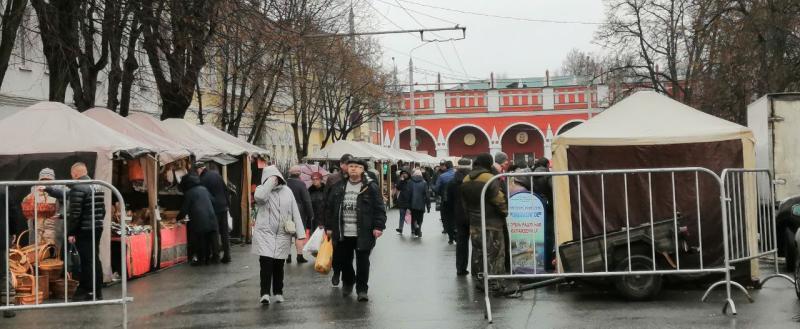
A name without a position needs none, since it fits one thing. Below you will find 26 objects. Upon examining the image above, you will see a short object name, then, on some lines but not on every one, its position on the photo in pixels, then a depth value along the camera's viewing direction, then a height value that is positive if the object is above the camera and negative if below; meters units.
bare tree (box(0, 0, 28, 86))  15.70 +2.62
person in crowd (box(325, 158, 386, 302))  11.70 -0.31
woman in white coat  11.43 -0.35
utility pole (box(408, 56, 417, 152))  56.13 +6.20
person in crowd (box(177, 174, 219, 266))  17.00 -0.36
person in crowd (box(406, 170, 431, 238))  23.56 -0.25
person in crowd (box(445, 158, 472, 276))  13.55 -0.48
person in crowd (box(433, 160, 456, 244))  18.80 -0.12
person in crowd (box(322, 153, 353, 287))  12.28 +0.14
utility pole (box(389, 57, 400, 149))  63.87 +3.47
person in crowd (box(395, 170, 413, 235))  23.84 -0.17
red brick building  72.94 +5.44
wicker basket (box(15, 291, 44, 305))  11.38 -1.14
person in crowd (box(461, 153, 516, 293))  11.48 -0.31
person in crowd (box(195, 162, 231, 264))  18.02 -0.05
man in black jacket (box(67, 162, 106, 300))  11.52 -0.33
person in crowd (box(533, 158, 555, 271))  12.88 -0.31
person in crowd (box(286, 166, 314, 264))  16.70 -0.01
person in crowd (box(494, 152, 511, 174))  15.56 +0.40
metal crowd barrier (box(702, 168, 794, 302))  10.89 -0.38
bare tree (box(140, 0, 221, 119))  18.34 +3.06
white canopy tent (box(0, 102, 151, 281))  14.20 +0.80
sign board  11.41 -0.49
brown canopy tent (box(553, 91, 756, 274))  11.95 +0.31
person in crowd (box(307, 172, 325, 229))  18.14 +0.00
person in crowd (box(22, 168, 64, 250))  11.84 -0.20
